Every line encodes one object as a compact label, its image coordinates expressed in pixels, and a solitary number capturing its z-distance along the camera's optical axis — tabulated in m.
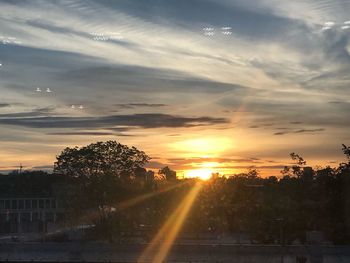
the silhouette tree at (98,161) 72.94
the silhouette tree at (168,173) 83.81
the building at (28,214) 73.94
